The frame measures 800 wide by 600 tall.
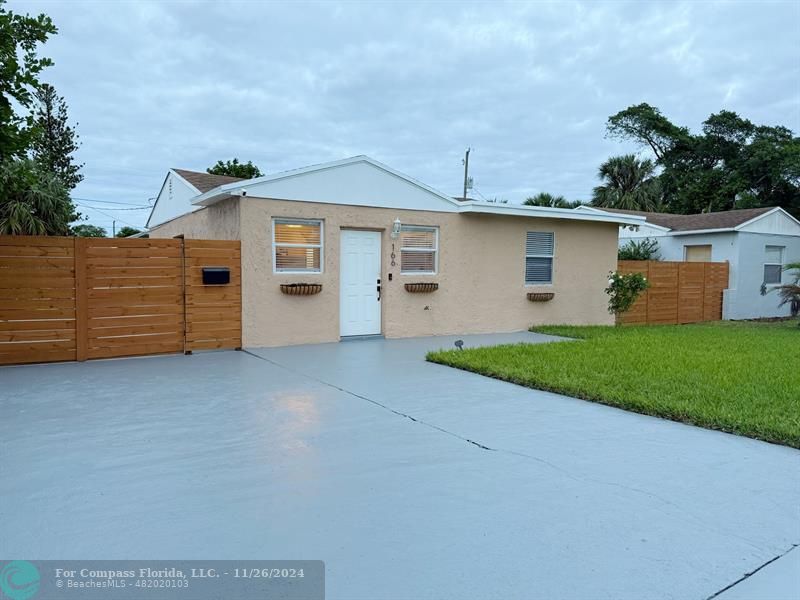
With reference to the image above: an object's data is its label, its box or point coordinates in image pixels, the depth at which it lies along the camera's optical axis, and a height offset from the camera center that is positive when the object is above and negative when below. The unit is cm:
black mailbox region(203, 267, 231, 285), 882 -16
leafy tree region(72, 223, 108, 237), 1894 +124
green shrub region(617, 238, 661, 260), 1827 +70
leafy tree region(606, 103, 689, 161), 3456 +935
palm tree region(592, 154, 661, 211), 2859 +478
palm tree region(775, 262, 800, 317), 1382 -49
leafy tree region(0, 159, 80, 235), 1025 +107
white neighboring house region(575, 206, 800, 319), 1645 +85
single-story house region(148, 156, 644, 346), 952 +32
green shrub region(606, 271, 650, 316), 1269 -39
